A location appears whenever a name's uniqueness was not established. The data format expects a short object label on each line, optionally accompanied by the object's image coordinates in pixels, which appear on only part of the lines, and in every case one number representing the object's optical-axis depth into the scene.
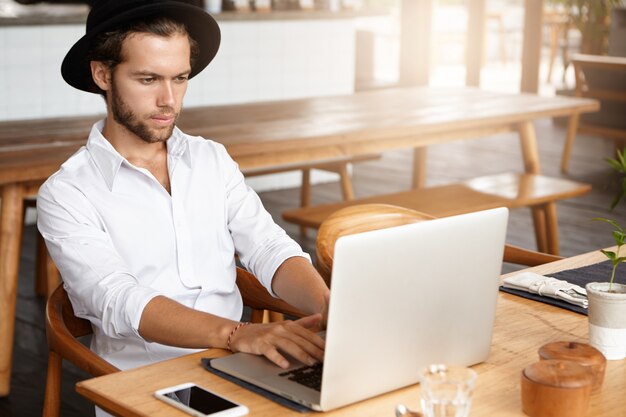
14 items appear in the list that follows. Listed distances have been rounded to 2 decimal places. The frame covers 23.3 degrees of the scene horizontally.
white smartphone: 2.28
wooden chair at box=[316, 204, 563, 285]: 3.39
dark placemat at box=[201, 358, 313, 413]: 2.30
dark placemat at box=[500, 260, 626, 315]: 2.87
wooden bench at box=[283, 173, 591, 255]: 5.55
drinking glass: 2.17
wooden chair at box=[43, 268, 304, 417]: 2.75
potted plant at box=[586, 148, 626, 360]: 2.52
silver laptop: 2.21
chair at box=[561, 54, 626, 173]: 10.20
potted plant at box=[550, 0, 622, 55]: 13.96
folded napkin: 2.86
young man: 2.86
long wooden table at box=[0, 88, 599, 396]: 4.41
